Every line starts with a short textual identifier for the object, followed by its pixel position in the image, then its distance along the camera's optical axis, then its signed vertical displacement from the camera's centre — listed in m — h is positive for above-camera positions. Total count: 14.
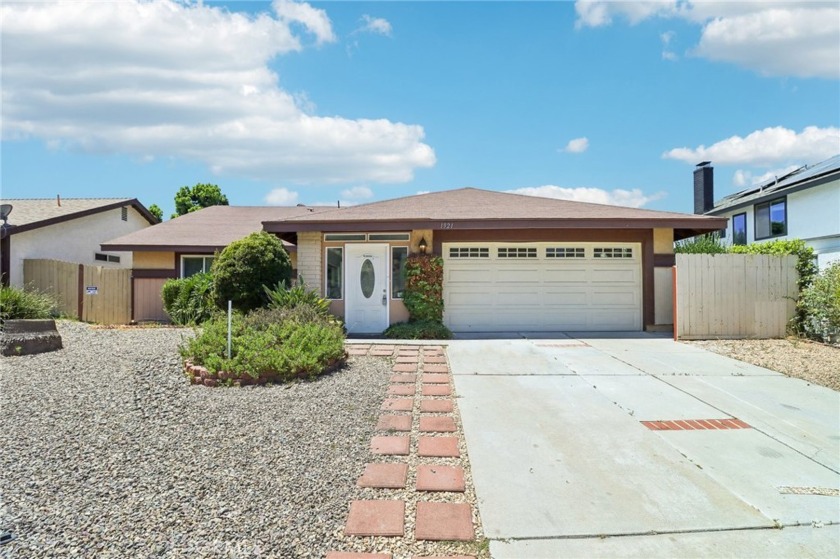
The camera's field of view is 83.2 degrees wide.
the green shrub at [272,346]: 6.12 -0.92
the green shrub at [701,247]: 13.08 +0.89
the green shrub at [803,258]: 10.13 +0.40
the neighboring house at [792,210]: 14.88 +2.48
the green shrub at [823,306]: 8.88 -0.59
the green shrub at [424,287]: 10.85 -0.16
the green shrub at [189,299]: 12.27 -0.44
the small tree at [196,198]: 28.92 +5.22
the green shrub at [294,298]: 9.73 -0.36
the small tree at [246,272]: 10.45 +0.23
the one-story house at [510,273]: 11.34 +0.15
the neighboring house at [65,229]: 14.39 +1.84
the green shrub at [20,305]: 10.18 -0.48
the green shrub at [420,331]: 10.23 -1.11
